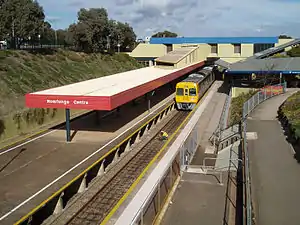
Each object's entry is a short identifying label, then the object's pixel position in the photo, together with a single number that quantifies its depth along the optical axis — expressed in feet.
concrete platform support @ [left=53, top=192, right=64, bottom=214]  31.37
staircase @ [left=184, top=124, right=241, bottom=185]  35.74
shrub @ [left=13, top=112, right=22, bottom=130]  55.65
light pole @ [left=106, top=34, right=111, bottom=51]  146.73
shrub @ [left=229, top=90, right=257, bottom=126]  61.49
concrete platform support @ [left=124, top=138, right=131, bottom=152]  50.02
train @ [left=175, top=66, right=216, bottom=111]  76.09
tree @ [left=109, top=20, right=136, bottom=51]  162.70
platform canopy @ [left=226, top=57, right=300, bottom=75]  81.73
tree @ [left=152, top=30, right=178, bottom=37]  355.97
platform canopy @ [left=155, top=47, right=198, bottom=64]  98.97
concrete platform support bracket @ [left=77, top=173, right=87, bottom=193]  35.91
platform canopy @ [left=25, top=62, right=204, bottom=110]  43.74
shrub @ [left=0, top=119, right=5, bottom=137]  53.02
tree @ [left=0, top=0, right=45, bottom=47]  99.21
